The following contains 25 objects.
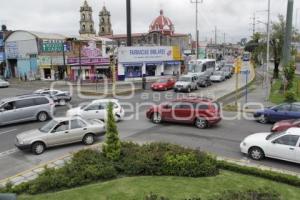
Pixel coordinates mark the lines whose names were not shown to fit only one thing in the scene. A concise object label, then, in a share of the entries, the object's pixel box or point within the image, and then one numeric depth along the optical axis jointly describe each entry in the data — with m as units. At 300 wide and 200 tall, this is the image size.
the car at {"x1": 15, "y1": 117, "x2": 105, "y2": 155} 14.56
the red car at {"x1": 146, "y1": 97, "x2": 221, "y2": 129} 18.83
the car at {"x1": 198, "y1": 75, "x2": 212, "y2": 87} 41.19
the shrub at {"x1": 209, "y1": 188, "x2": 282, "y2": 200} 7.93
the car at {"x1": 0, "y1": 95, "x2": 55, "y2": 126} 20.38
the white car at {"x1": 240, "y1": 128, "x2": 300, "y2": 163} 12.45
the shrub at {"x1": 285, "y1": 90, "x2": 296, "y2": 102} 25.05
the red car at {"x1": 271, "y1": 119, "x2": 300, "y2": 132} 15.62
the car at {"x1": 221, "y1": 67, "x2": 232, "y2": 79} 52.80
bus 51.43
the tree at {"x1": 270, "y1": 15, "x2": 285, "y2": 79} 49.31
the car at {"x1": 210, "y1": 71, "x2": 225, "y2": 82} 47.75
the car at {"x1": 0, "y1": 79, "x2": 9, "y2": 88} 45.62
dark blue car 18.89
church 77.88
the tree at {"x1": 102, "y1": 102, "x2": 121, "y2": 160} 11.88
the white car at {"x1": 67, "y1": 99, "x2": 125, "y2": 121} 20.58
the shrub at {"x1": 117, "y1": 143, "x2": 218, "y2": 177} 11.11
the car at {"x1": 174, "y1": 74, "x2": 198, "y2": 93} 36.88
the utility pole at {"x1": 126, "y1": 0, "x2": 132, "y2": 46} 49.50
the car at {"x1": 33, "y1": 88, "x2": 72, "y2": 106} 29.14
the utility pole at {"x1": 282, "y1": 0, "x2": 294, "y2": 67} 43.28
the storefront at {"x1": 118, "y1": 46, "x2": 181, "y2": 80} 50.31
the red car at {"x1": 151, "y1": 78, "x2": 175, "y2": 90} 38.59
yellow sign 58.28
